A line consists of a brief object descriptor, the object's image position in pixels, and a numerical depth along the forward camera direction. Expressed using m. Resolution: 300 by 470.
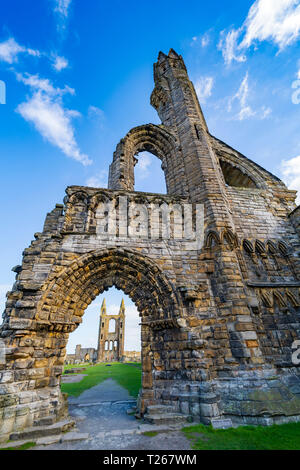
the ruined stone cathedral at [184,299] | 4.38
